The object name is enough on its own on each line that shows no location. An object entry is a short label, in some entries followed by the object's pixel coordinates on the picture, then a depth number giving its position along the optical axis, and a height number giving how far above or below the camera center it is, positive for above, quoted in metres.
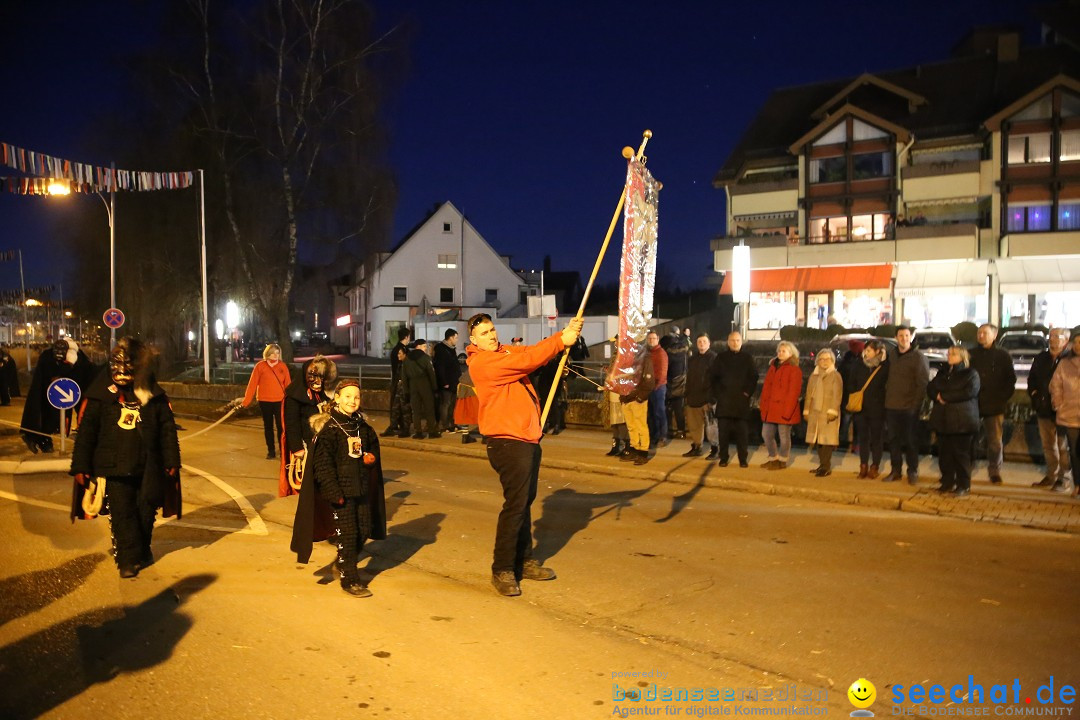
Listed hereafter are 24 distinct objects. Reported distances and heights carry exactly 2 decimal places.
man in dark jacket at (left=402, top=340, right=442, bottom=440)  15.62 -0.88
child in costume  6.40 -0.98
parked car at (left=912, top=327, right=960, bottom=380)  26.10 -0.17
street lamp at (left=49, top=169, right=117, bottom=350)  20.47 +3.66
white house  58.75 +3.97
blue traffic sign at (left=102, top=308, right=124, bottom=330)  22.75 +0.58
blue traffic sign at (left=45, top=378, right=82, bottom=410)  12.75 -0.78
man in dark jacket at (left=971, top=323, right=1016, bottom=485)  10.79 -0.65
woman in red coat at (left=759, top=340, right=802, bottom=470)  11.93 -0.89
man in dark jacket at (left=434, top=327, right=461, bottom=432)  16.17 -0.57
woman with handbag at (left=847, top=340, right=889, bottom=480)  11.18 -0.90
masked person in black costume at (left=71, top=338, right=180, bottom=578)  6.90 -0.90
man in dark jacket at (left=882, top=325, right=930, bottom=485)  10.70 -0.76
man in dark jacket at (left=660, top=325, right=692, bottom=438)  15.05 -0.73
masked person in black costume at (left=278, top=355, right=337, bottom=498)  8.64 -0.70
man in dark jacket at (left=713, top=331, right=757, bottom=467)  12.01 -0.76
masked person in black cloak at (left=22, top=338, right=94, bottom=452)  14.12 -0.63
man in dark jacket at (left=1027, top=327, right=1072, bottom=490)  10.58 -0.96
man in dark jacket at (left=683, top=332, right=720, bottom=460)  13.14 -0.84
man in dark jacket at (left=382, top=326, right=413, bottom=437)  16.39 -1.27
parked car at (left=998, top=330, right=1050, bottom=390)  24.91 -0.32
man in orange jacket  6.26 -0.65
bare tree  30.00 +7.23
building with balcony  37.88 +6.46
